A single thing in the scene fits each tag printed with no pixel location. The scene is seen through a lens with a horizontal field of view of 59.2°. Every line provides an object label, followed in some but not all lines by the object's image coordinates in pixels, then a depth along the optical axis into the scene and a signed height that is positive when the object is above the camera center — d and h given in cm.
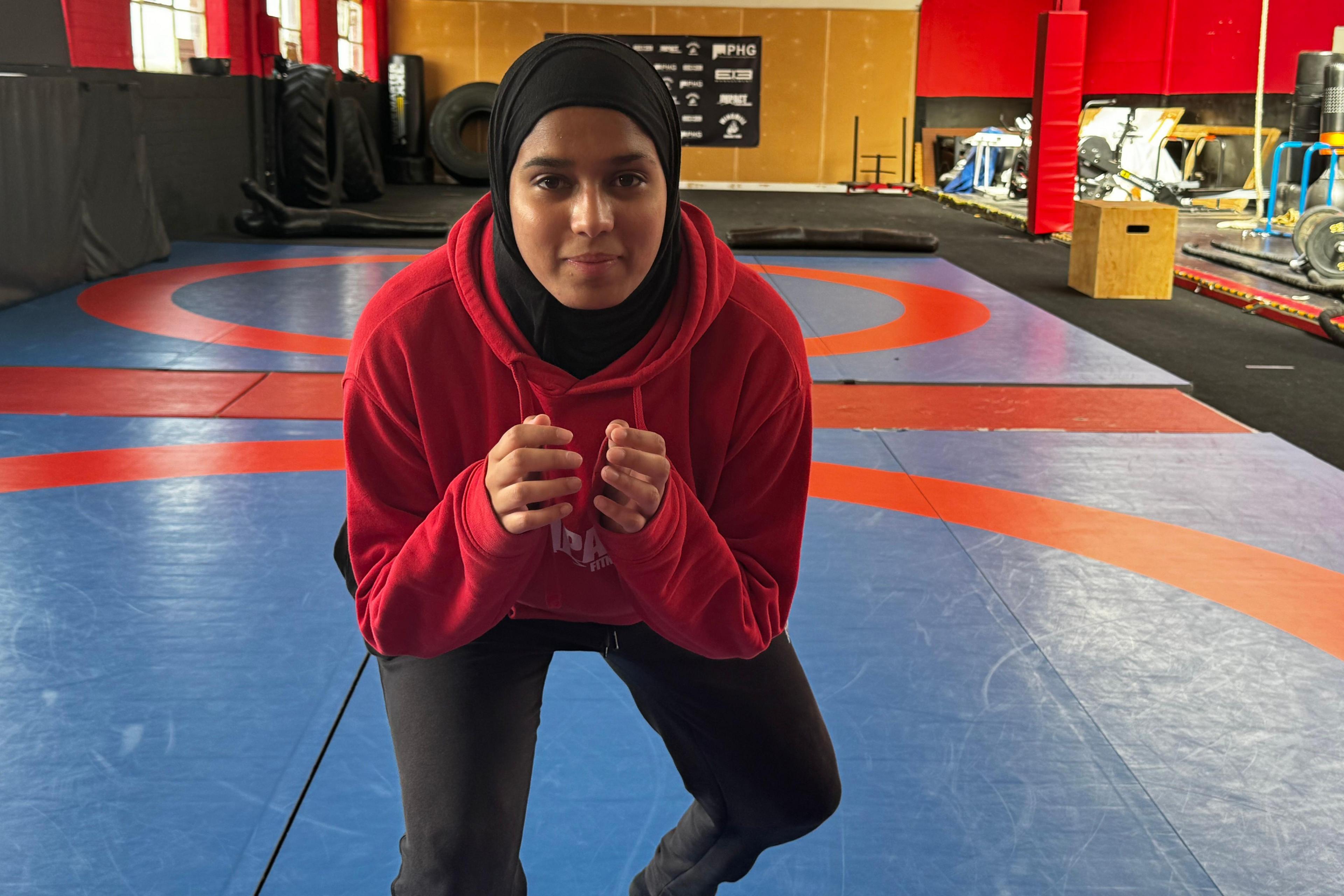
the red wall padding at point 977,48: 1972 +238
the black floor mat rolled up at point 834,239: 1045 -43
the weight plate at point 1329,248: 862 -36
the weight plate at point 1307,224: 886 -20
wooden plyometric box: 857 -44
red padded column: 1194 +75
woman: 145 -39
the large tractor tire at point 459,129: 1714 +79
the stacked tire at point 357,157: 1461 +31
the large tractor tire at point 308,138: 1223 +45
